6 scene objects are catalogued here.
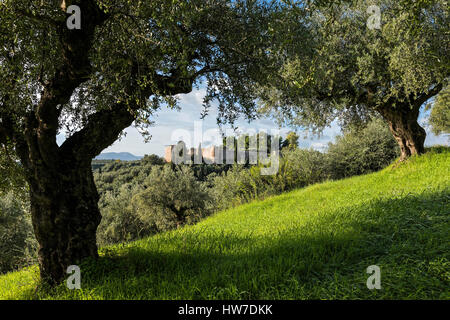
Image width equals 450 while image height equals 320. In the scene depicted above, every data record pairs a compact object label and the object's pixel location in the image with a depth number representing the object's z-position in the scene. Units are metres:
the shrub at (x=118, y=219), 23.70
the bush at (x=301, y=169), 17.08
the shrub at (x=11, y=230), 21.58
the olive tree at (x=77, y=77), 4.42
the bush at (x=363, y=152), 18.31
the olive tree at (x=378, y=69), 9.61
